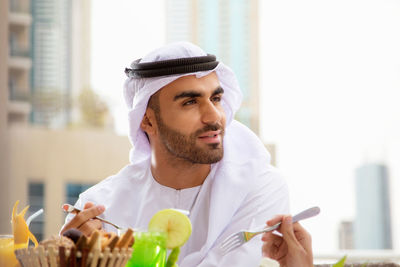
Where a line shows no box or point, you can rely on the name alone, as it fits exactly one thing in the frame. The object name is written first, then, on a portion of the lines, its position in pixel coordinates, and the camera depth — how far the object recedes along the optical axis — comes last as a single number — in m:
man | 1.42
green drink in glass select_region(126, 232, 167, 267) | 1.04
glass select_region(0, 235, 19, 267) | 1.11
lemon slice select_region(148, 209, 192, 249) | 1.08
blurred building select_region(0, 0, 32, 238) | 9.61
